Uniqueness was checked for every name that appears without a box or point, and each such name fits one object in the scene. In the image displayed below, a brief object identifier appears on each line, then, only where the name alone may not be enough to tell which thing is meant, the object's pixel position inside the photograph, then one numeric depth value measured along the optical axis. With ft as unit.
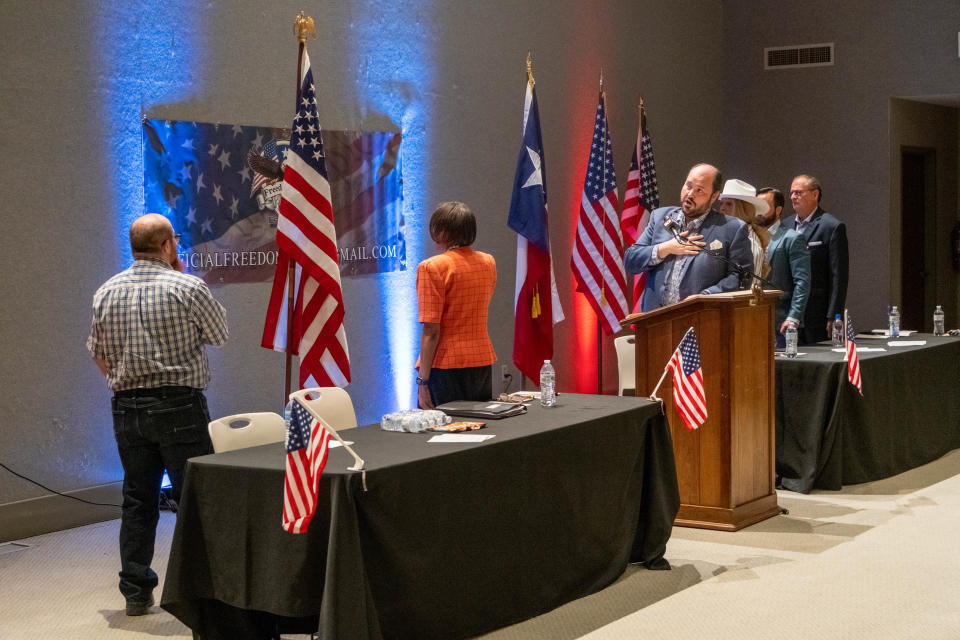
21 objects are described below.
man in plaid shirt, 14.14
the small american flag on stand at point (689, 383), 16.14
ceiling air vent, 36.32
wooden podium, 17.84
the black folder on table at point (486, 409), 14.96
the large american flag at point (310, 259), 17.65
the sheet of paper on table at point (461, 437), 13.29
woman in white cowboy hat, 21.20
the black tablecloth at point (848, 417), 21.03
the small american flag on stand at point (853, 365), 20.38
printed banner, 20.76
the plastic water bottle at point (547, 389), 15.83
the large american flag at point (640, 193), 29.68
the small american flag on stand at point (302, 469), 10.63
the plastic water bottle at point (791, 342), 21.57
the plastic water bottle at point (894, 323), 26.09
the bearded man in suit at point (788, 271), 23.95
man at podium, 19.02
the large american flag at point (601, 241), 26.09
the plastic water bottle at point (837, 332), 23.21
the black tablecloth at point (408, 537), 11.28
